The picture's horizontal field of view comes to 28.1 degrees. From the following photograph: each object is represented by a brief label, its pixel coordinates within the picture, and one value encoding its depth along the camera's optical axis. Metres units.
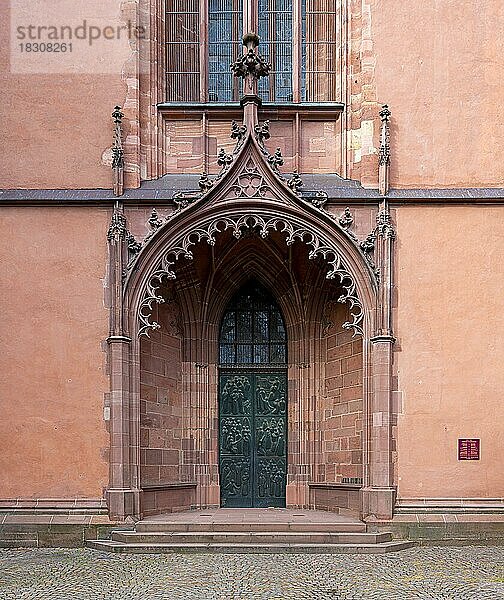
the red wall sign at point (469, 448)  14.37
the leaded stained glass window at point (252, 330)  16.84
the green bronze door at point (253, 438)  16.47
